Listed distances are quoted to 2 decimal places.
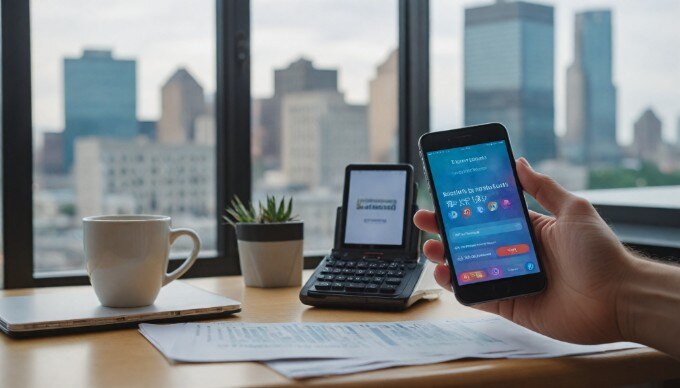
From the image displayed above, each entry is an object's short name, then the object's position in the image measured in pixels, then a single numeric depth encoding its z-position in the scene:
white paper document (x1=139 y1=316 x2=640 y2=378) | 0.87
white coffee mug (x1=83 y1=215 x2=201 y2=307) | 1.12
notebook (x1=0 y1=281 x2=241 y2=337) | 1.04
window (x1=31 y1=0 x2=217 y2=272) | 1.71
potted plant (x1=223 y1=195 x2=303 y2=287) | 1.46
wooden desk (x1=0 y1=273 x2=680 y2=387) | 0.81
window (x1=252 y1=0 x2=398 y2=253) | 1.94
